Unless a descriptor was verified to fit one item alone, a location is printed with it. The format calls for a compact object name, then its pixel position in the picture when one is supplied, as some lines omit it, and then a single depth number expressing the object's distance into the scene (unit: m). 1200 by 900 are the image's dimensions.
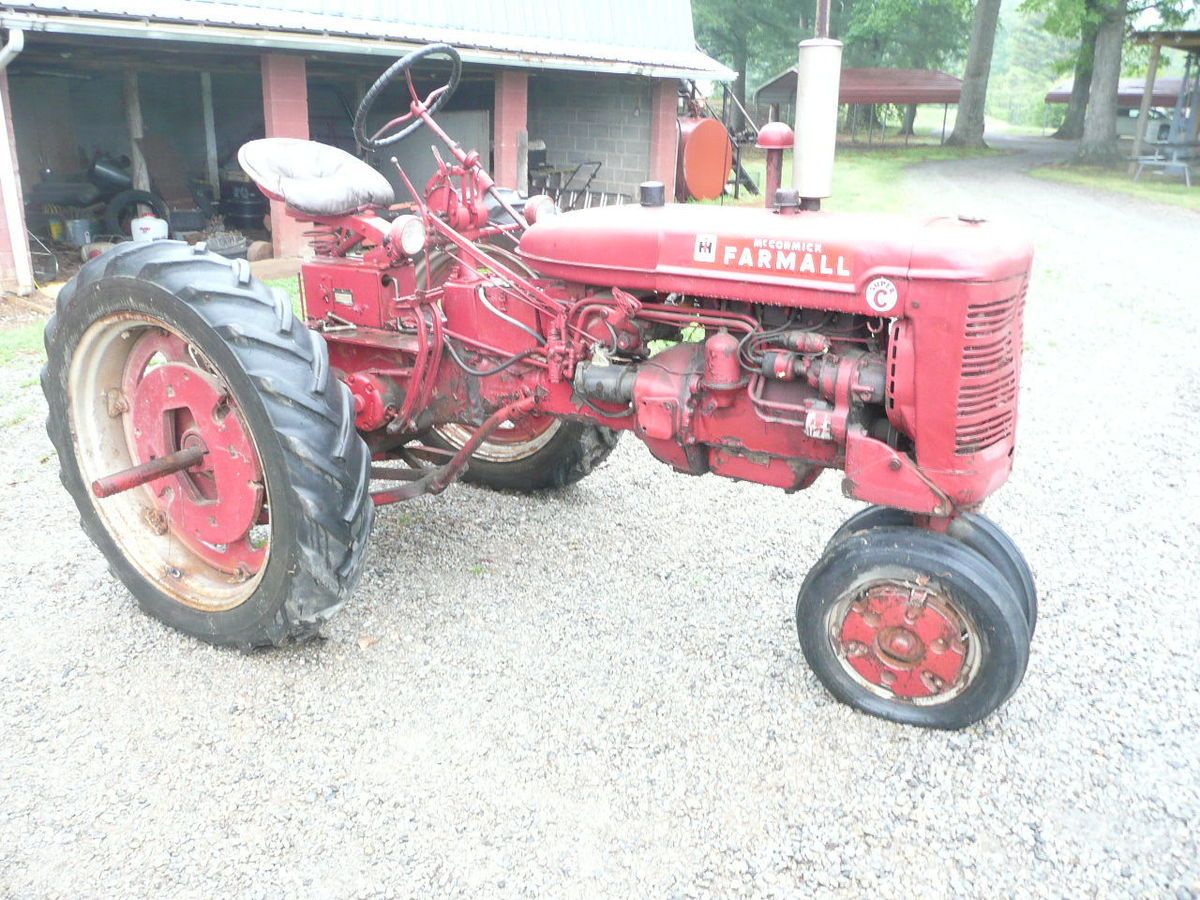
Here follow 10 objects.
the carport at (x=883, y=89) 29.83
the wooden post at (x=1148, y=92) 20.05
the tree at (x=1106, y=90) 21.88
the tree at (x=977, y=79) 26.31
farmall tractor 2.50
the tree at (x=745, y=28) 32.53
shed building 8.07
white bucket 9.16
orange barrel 14.14
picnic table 19.22
